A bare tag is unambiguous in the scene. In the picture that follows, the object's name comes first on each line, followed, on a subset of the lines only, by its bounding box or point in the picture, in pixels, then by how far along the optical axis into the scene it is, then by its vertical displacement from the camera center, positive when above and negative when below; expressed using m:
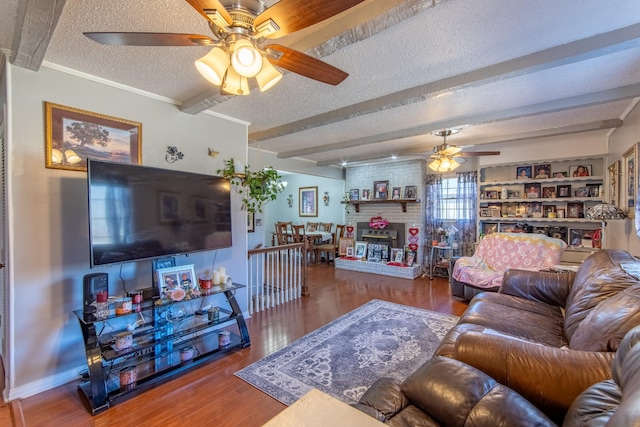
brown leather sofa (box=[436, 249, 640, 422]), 1.28 -0.70
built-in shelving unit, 4.58 +0.17
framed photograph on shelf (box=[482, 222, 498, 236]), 5.34 -0.31
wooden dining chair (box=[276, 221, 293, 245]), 7.30 -0.58
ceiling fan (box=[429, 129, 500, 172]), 3.91 +0.76
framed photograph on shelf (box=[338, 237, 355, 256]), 6.91 -0.75
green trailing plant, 3.31 +0.35
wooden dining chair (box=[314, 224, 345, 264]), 6.96 -0.82
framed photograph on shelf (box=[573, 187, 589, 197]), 4.55 +0.27
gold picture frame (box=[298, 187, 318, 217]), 8.52 +0.33
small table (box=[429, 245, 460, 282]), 5.59 -0.93
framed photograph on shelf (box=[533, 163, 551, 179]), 4.86 +0.64
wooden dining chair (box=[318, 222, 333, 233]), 7.92 -0.38
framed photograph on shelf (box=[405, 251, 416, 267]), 5.91 -0.94
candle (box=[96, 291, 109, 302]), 2.14 -0.60
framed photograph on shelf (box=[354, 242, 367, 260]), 6.62 -0.87
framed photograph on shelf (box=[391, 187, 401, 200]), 6.40 +0.38
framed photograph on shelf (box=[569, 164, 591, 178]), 4.57 +0.60
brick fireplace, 6.43 -0.51
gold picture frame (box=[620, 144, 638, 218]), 2.84 +0.27
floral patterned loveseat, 3.90 -0.70
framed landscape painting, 2.23 +0.62
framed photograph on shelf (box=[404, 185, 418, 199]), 6.18 +0.41
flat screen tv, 2.11 +0.02
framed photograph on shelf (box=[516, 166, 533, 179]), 5.01 +0.65
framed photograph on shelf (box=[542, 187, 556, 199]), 4.84 +0.29
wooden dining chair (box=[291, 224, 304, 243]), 6.95 -0.55
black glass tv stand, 2.05 -1.09
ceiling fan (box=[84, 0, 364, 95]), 1.18 +0.81
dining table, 7.30 -0.60
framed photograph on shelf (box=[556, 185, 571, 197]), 4.73 +0.30
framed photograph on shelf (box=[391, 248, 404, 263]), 6.12 -0.90
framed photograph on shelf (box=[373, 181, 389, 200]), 6.59 +0.49
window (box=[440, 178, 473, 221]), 5.86 +0.17
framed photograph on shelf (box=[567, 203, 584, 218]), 4.67 -0.01
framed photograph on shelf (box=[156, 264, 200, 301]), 2.43 -0.59
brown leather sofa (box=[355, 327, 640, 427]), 0.98 -0.73
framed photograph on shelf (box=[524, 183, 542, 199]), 4.94 +0.32
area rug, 2.21 -1.28
